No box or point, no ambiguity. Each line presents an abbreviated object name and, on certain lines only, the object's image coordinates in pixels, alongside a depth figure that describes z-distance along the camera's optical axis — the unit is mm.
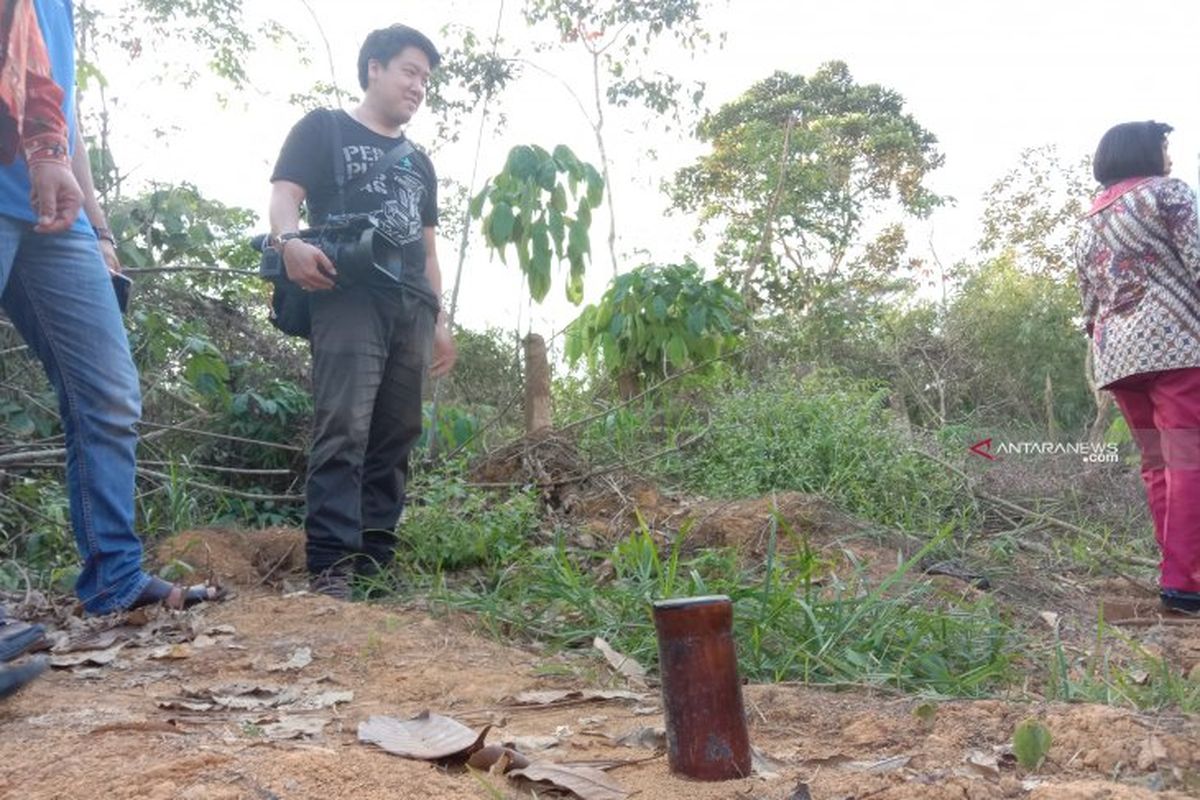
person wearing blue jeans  2707
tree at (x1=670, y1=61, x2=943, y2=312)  13797
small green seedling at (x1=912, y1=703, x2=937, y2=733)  2102
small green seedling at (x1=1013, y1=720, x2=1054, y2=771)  1884
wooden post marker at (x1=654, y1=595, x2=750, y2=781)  1832
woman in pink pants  3656
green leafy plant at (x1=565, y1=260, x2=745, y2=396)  6133
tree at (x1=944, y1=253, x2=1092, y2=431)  8758
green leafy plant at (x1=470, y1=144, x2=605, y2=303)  5020
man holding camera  3432
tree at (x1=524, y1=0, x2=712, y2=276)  10836
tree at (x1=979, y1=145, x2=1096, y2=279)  11961
